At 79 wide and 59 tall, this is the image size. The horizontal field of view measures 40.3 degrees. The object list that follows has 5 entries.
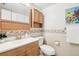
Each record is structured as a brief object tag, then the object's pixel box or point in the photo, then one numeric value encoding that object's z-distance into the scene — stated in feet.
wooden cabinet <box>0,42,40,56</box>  4.47
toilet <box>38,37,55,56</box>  4.97
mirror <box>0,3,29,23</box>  4.44
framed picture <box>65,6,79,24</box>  4.78
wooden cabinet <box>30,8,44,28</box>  4.94
